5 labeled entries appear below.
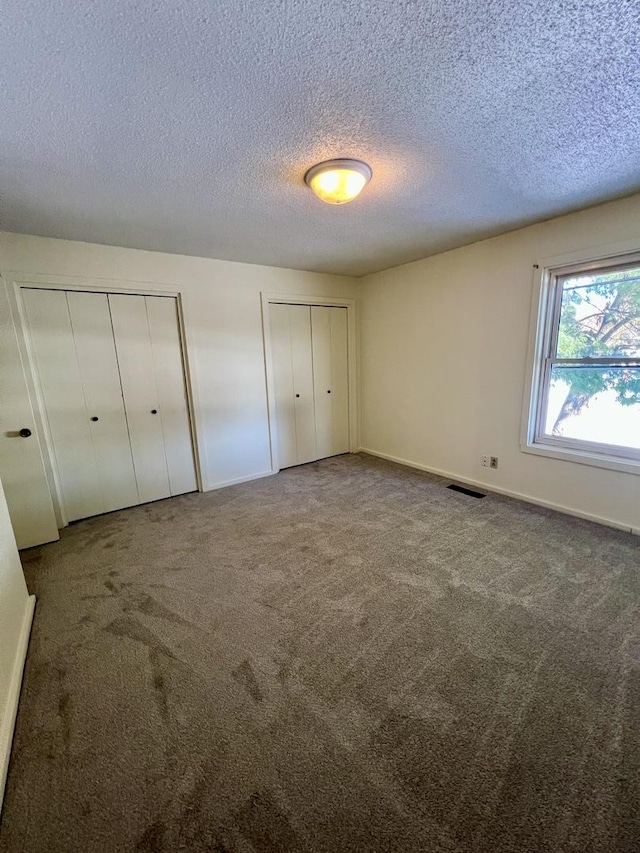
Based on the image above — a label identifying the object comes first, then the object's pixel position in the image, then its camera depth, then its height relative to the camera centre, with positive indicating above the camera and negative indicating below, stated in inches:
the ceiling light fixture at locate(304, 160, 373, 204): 68.8 +37.0
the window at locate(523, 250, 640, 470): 97.1 -4.9
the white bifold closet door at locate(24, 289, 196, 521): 111.0 -9.8
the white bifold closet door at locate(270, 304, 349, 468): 158.4 -10.0
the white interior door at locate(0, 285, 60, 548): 99.1 -26.0
